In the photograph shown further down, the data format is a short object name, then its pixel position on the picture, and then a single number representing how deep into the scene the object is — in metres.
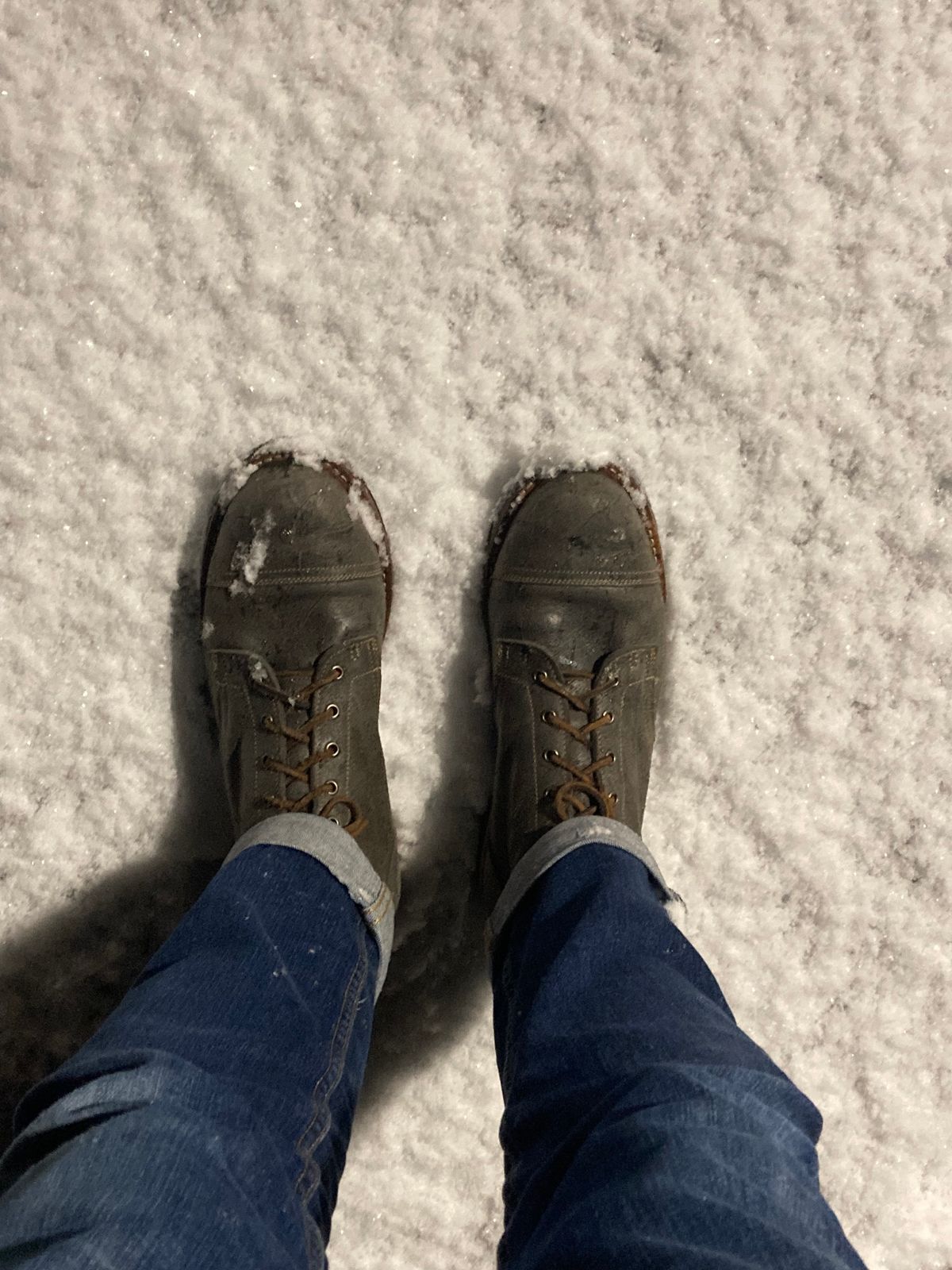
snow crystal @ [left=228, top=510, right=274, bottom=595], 0.76
